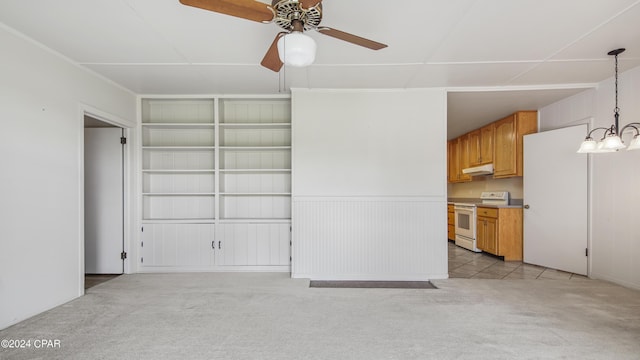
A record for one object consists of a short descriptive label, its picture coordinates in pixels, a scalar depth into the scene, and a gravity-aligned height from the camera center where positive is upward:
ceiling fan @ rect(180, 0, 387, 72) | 1.45 +0.86
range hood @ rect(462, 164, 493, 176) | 5.23 +0.19
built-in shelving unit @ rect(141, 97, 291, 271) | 3.94 -0.04
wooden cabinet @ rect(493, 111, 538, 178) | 4.56 +0.66
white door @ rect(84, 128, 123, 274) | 3.82 -0.27
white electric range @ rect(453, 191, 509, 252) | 5.19 -0.67
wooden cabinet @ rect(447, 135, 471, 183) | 6.20 +0.49
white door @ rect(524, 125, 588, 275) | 3.76 -0.26
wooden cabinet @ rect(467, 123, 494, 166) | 5.29 +0.66
